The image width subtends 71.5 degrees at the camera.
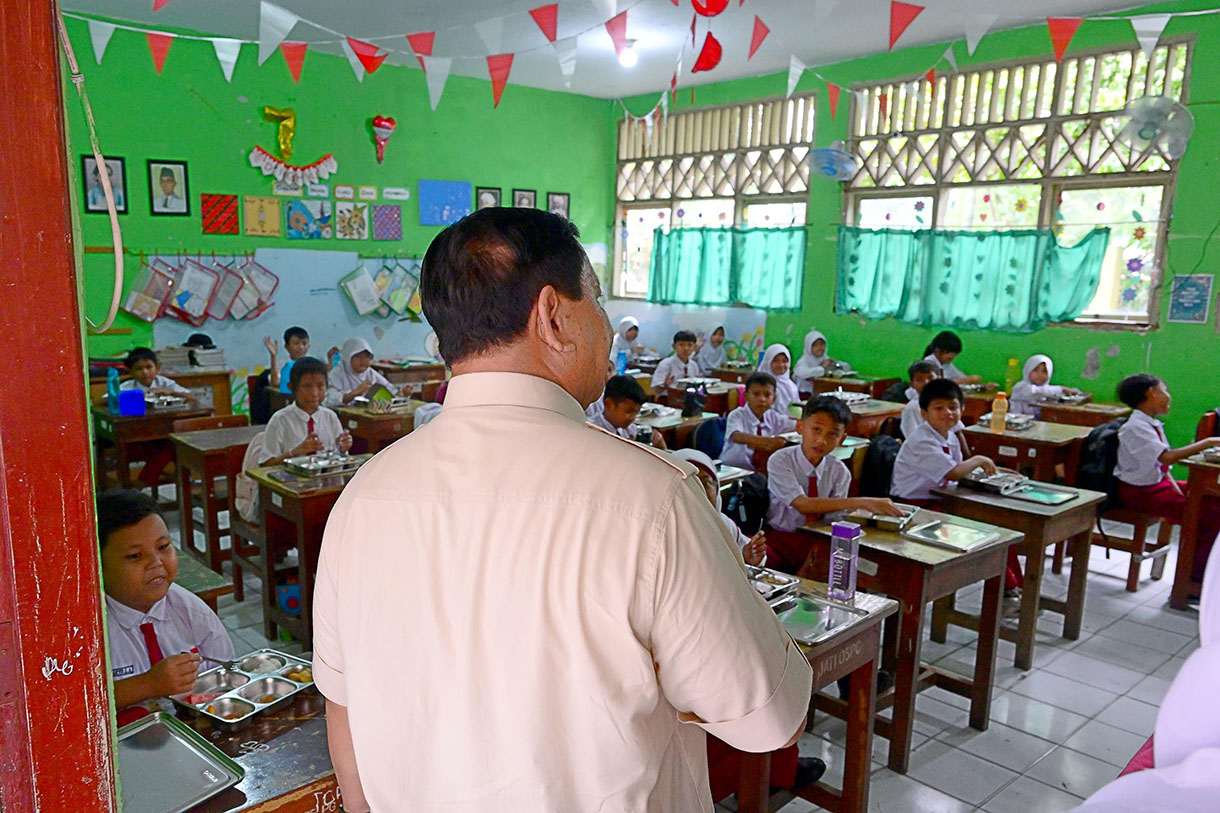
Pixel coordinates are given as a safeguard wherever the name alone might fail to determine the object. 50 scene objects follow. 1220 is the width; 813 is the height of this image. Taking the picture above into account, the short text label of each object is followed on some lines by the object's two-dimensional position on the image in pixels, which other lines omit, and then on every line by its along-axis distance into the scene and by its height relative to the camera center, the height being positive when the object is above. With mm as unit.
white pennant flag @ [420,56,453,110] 7316 +1850
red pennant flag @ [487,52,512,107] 7043 +1795
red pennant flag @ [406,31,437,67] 6573 +1859
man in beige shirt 944 -346
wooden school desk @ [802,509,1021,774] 2912 -1036
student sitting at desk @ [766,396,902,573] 3656 -803
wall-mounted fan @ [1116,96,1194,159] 6348 +1380
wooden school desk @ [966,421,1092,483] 5242 -906
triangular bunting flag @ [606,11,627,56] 6160 +1892
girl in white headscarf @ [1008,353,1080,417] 6910 -696
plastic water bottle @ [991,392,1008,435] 5332 -710
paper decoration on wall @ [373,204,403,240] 9195 +604
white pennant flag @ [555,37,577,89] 6770 +1805
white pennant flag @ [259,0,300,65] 5445 +1636
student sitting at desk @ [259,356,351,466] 4492 -815
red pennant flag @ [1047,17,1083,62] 5395 +1758
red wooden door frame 868 -229
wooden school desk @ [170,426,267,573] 4465 -1054
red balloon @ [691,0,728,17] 4902 +1641
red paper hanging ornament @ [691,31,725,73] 5539 +1575
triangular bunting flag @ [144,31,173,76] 6746 +1778
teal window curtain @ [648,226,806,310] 9383 +284
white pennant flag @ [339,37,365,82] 8027 +2079
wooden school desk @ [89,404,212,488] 5340 -1014
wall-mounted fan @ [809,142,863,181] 8078 +1272
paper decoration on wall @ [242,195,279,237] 8281 +569
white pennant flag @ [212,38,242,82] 7172 +1893
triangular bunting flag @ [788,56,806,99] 7354 +1954
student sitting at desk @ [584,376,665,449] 4465 -600
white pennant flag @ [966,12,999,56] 5727 +1869
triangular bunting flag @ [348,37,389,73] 6805 +1772
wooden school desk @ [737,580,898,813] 2242 -1211
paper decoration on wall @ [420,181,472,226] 9562 +906
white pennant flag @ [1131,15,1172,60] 5547 +1847
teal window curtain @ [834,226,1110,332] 7277 +227
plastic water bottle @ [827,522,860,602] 2510 -769
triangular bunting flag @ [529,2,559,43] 5970 +1924
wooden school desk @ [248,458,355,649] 3688 -1051
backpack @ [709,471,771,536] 3836 -961
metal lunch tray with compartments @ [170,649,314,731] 1731 -902
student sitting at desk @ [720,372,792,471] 5199 -876
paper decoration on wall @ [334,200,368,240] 8906 +592
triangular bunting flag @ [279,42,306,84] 6607 +1735
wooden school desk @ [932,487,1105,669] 3656 -1019
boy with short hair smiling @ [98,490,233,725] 2068 -813
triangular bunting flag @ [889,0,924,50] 5668 +1931
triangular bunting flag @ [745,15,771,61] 6576 +2119
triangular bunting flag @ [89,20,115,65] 6723 +1876
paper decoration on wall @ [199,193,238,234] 8008 +550
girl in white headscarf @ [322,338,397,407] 6961 -825
